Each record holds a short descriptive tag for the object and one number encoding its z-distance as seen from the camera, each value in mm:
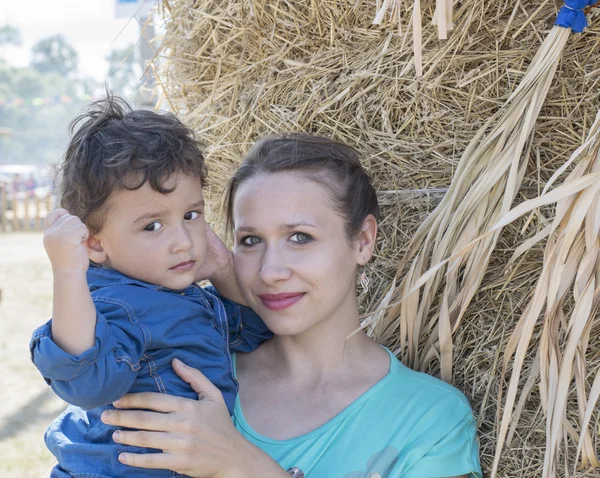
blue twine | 1444
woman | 1388
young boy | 1314
